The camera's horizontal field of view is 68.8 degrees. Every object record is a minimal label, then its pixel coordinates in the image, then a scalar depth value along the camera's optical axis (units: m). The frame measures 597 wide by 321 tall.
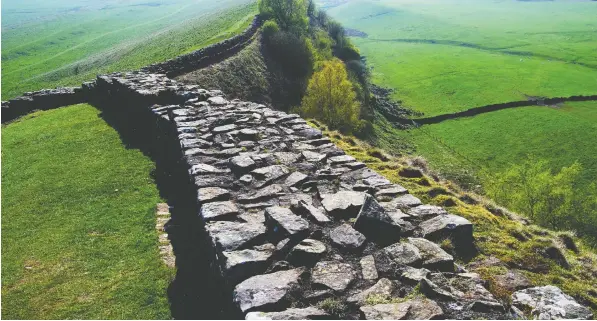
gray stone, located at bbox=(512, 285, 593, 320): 6.25
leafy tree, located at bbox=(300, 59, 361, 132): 50.12
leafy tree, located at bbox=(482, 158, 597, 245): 37.97
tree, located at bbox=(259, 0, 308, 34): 75.81
